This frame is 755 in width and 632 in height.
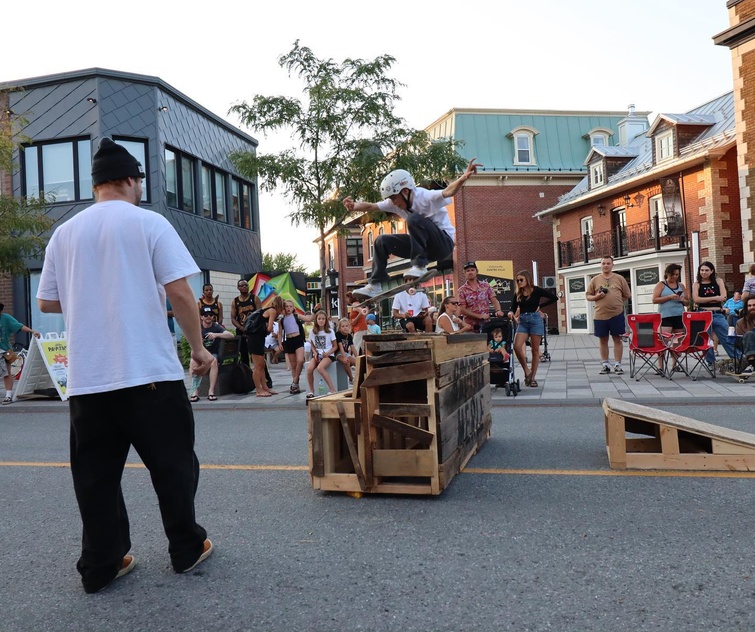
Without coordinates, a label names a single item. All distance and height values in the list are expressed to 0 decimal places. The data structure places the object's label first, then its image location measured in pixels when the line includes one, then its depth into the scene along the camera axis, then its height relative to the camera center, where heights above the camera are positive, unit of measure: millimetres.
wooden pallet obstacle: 4523 -586
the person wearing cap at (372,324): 12141 +234
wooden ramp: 4906 -904
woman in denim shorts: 11156 +235
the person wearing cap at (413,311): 10008 +351
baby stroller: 10500 -403
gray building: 20000 +6197
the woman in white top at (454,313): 10312 +299
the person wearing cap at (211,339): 11672 +77
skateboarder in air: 5473 +892
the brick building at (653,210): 25766 +4982
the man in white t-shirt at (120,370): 3096 -103
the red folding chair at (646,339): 11367 -248
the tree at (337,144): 15203 +4328
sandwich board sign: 12242 -360
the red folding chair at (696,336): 10906 -224
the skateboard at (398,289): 5680 +386
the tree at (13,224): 14391 +2757
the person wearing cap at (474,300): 10211 +475
